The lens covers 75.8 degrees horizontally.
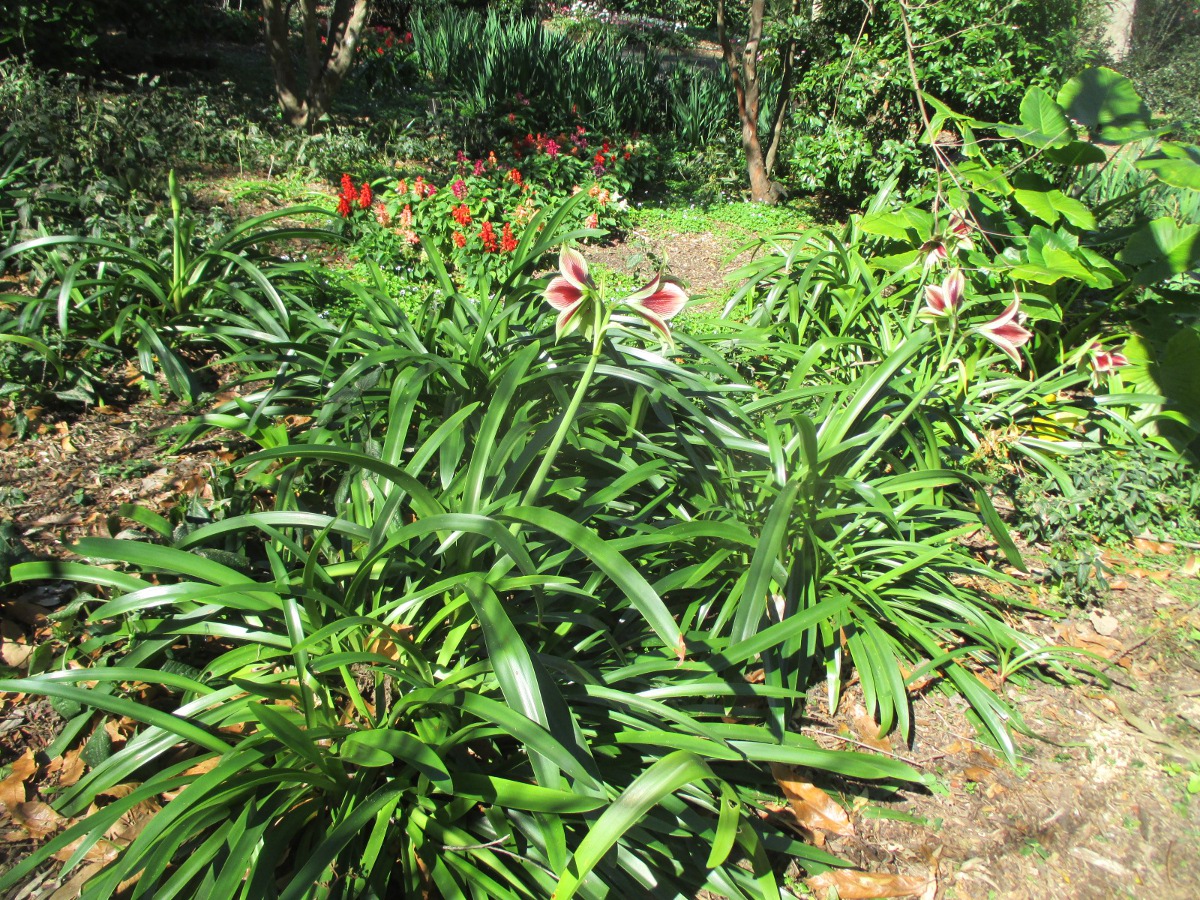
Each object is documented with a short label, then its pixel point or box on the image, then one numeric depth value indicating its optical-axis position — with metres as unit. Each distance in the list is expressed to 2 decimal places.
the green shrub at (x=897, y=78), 5.59
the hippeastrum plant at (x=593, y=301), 1.60
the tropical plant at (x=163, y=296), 3.00
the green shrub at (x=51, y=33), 5.41
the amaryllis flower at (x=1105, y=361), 3.25
